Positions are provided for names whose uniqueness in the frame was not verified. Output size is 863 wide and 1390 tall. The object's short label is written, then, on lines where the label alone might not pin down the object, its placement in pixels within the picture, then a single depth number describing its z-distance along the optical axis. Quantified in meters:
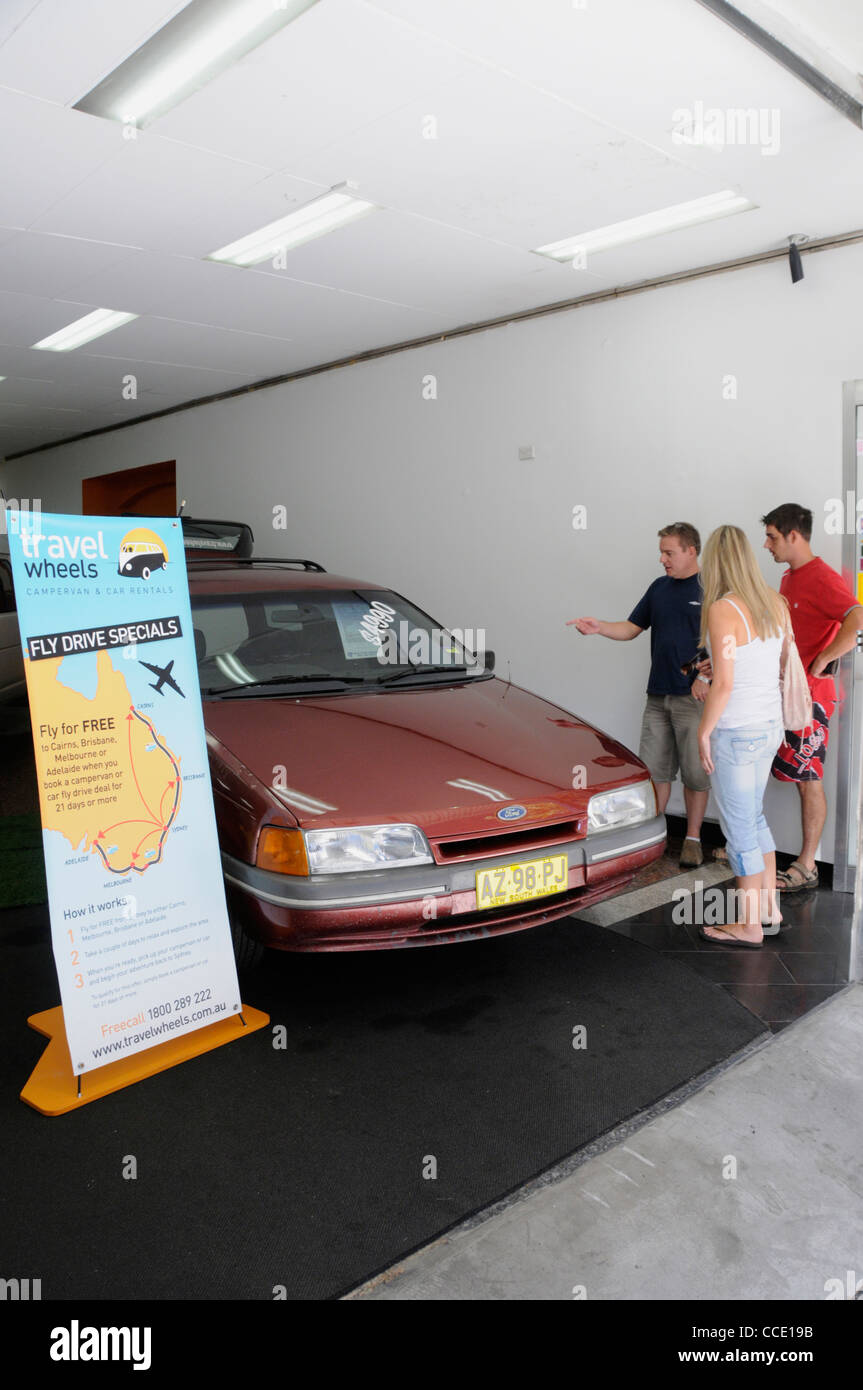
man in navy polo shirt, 4.86
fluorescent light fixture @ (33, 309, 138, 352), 6.48
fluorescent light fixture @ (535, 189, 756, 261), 4.43
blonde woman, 3.49
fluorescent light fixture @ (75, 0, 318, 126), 2.93
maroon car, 2.83
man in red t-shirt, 4.31
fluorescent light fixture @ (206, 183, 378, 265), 4.53
